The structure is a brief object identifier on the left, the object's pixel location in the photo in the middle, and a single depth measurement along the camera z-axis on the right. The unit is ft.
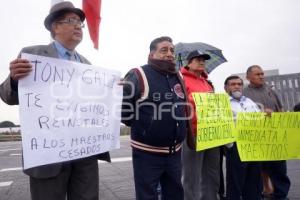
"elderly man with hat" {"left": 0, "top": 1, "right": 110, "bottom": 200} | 8.11
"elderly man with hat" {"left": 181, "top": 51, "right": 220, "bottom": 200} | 13.21
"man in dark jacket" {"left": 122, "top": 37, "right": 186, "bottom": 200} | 10.62
